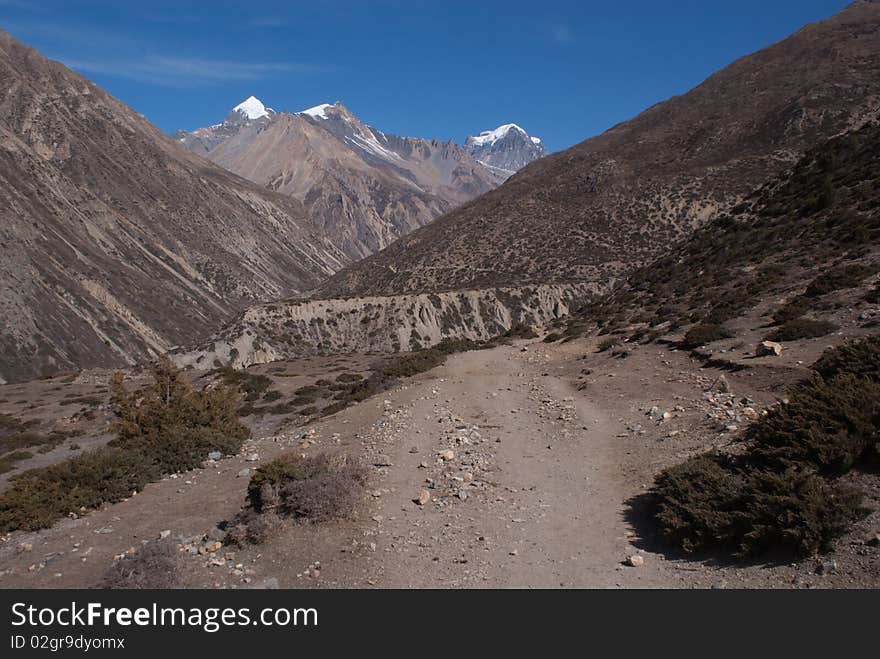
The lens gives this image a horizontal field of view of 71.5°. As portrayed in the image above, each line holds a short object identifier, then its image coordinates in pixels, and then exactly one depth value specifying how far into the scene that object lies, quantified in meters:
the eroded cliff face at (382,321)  59.31
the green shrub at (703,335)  18.36
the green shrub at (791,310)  17.64
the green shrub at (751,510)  7.16
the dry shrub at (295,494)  9.62
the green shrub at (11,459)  25.33
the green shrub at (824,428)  8.20
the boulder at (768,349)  15.12
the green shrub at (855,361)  10.09
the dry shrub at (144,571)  8.10
